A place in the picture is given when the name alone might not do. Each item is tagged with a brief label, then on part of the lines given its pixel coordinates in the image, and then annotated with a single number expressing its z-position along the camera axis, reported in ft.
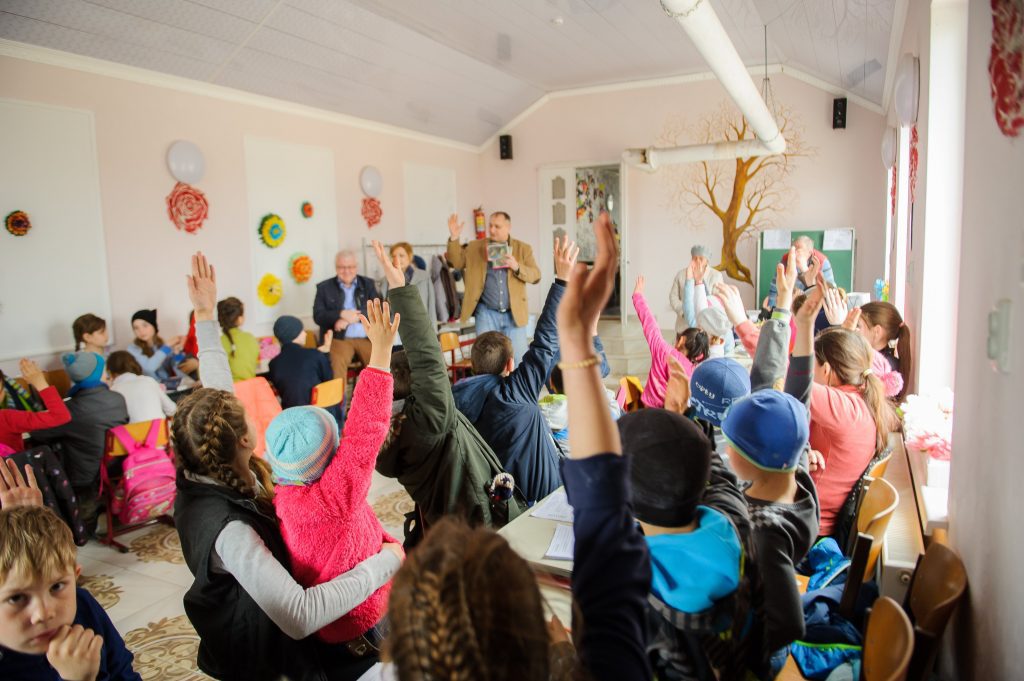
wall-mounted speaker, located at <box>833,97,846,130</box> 24.72
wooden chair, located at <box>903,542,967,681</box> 3.73
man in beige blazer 19.17
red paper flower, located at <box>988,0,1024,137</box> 3.63
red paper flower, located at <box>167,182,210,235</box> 17.71
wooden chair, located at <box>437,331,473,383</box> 21.39
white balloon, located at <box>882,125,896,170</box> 16.48
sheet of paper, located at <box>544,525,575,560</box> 5.72
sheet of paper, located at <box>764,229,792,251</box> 25.94
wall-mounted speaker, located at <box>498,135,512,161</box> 30.42
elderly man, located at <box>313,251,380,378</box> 19.38
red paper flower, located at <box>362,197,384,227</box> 24.26
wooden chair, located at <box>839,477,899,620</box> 4.95
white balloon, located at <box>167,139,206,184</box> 17.56
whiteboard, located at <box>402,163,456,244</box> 26.68
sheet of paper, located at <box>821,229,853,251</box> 24.97
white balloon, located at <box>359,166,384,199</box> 24.09
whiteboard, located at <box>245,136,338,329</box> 20.13
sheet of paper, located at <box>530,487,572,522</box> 6.53
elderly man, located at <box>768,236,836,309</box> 15.85
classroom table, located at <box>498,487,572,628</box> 5.30
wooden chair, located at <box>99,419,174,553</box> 11.71
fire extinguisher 30.35
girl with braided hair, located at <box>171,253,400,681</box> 4.50
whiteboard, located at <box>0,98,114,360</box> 14.32
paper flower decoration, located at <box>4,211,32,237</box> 14.24
